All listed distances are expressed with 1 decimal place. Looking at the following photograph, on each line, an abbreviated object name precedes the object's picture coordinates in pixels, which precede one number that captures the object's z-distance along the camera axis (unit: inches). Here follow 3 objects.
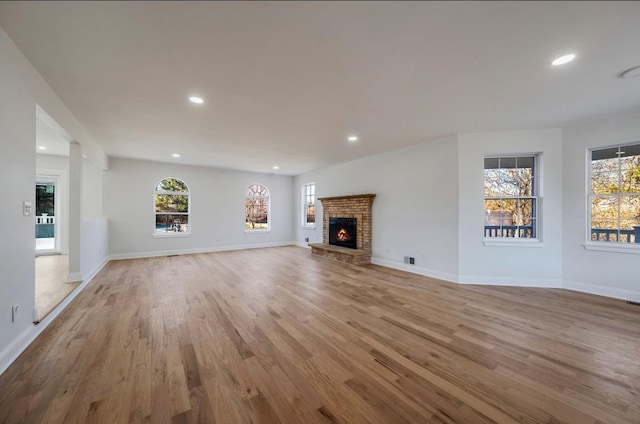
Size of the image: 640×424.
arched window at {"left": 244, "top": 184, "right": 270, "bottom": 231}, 322.3
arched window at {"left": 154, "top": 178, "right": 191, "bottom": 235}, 265.6
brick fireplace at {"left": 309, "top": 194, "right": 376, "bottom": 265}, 227.9
